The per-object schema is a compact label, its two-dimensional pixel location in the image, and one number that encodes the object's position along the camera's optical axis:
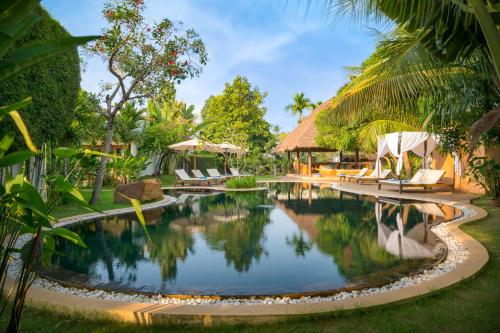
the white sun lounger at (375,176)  16.95
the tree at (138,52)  9.77
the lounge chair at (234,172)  20.07
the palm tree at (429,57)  2.81
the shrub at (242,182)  17.27
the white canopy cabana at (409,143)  13.81
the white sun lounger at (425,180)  13.20
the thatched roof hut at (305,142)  25.39
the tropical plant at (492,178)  9.34
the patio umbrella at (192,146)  18.48
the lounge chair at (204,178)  18.89
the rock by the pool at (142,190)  11.52
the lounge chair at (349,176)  19.84
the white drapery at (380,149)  15.96
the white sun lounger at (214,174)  19.91
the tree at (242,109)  30.66
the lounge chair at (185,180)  17.67
